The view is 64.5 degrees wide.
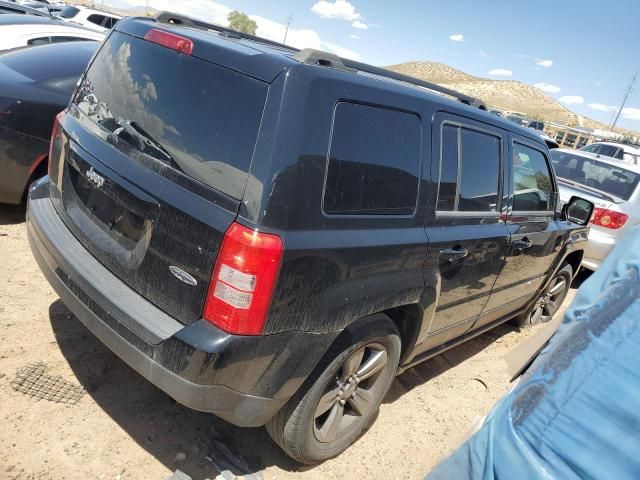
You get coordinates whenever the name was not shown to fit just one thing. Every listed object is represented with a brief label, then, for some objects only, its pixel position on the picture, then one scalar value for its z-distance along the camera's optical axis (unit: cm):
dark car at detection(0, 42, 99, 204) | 411
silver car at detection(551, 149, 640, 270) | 641
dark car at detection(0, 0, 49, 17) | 1008
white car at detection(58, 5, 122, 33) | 1490
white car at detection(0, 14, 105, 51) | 632
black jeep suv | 202
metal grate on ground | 274
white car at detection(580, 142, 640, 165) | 1573
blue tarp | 114
